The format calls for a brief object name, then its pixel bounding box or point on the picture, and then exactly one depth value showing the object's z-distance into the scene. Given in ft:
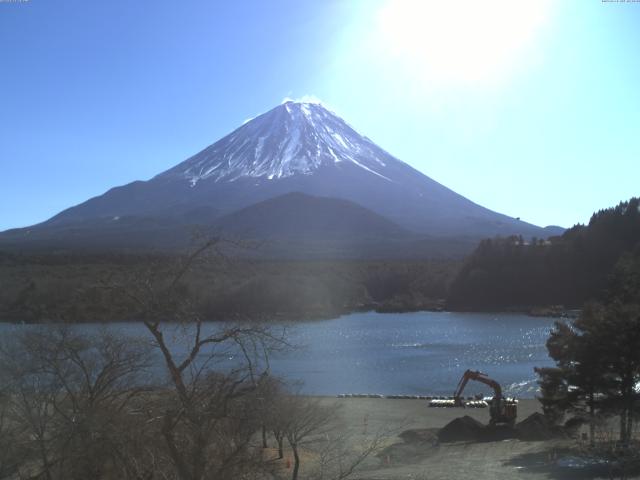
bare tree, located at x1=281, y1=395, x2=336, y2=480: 36.75
